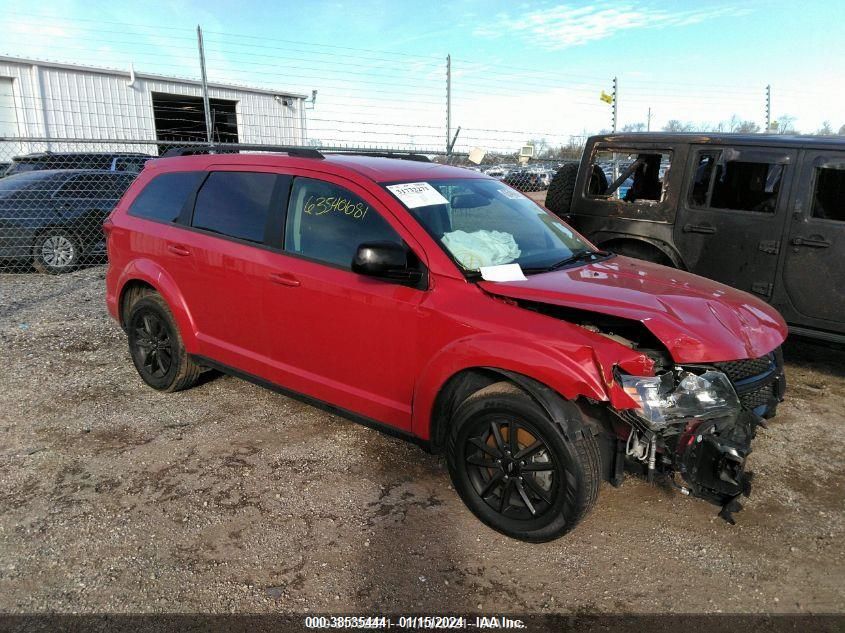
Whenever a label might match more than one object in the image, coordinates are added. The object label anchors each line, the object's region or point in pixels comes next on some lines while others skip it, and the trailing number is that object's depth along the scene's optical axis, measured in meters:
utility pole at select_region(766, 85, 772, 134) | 12.03
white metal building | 18.59
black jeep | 4.62
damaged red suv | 2.64
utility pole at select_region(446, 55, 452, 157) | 9.54
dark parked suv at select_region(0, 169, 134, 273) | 8.76
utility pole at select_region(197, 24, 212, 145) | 8.73
